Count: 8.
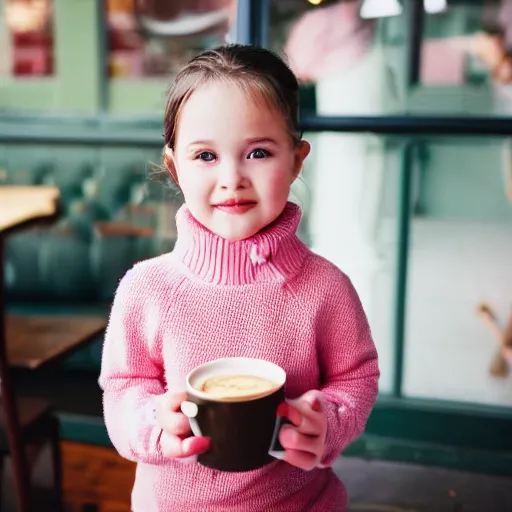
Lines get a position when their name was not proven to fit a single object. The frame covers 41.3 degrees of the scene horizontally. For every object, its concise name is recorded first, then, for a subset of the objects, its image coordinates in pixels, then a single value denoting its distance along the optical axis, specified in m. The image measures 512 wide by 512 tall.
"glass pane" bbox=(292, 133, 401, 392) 2.10
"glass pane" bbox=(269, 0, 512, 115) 2.08
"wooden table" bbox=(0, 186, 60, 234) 1.75
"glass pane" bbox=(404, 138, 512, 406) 2.07
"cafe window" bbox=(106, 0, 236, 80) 3.18
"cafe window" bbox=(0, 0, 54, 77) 3.42
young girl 0.89
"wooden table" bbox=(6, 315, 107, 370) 1.86
